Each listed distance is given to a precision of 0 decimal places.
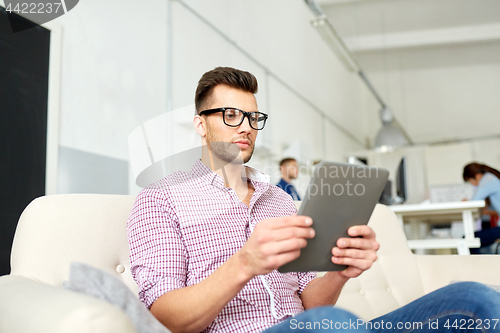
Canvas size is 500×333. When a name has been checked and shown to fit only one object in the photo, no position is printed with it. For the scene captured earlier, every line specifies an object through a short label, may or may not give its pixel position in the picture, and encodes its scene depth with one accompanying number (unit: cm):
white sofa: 68
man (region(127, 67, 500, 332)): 84
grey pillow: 76
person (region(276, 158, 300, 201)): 476
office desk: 305
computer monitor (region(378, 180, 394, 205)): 416
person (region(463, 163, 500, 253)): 380
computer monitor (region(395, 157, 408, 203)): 453
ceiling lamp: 462
